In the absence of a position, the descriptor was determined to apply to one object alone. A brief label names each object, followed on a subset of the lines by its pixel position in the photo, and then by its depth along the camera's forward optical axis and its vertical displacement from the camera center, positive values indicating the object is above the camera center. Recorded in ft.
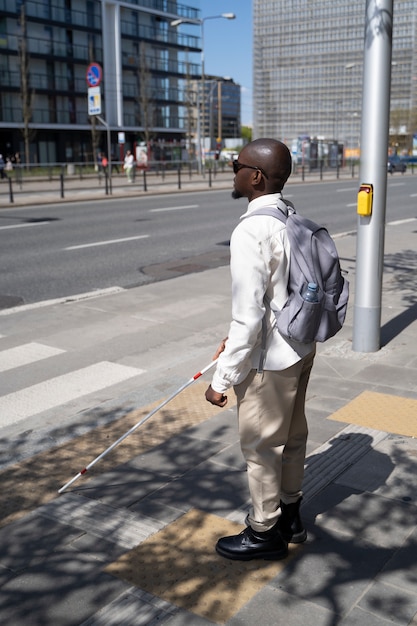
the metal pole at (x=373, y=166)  18.04 +0.03
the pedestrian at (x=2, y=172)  118.21 -0.51
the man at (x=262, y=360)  8.70 -2.48
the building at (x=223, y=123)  557.33 +38.01
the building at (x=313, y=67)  498.69 +76.55
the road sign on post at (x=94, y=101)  107.04 +10.49
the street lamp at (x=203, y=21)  135.64 +28.39
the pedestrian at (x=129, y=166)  119.03 +0.39
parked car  163.75 +0.46
